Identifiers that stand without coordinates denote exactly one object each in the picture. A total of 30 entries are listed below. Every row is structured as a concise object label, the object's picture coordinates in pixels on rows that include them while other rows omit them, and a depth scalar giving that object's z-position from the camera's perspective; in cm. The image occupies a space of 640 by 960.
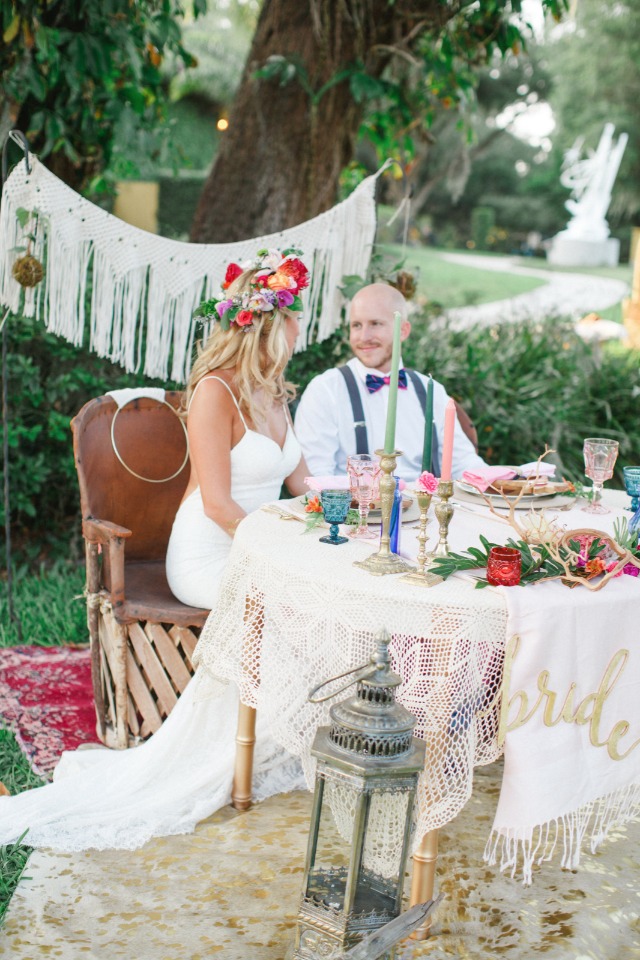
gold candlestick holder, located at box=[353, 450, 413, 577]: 233
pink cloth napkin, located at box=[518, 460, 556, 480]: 305
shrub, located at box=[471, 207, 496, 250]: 3200
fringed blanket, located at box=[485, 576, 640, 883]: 220
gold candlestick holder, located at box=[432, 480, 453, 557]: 232
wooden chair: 328
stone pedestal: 2958
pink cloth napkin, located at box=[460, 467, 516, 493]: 295
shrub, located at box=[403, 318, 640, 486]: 586
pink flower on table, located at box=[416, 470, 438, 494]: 239
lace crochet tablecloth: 223
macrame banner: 404
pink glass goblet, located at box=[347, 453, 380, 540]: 256
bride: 289
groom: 409
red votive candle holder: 227
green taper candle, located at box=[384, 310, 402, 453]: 227
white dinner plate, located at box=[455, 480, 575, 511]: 292
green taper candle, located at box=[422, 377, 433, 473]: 273
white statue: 2806
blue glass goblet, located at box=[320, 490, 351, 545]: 257
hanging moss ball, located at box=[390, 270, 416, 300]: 486
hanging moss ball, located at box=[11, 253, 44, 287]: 400
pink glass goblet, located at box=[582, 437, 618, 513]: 285
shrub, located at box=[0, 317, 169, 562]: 491
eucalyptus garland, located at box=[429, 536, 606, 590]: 234
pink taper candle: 234
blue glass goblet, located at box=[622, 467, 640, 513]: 286
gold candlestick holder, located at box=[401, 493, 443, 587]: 229
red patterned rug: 341
